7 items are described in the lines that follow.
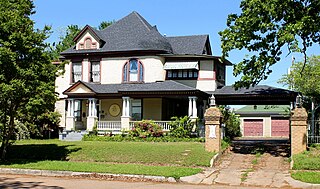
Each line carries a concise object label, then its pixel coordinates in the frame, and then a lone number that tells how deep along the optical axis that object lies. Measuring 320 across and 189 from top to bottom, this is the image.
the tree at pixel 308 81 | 27.17
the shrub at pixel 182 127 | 26.56
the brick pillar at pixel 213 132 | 19.94
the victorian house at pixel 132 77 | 30.12
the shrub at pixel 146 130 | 27.28
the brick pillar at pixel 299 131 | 18.80
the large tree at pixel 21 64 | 17.83
